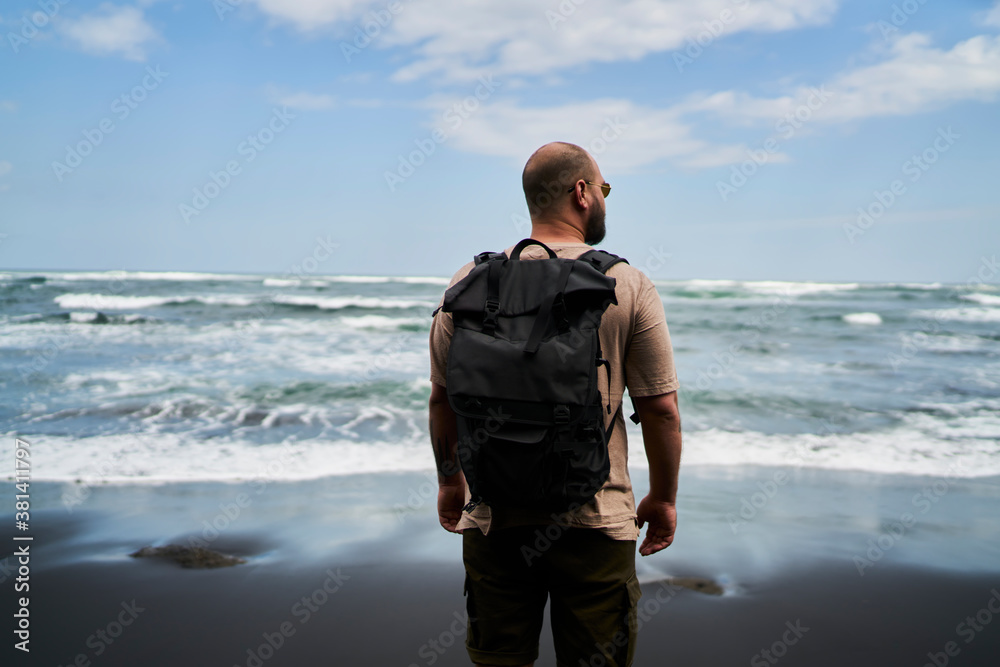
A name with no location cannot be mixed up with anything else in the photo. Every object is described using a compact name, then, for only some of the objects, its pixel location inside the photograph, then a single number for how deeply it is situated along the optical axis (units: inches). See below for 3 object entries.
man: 69.8
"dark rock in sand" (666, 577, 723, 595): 146.1
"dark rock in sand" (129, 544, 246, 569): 157.2
